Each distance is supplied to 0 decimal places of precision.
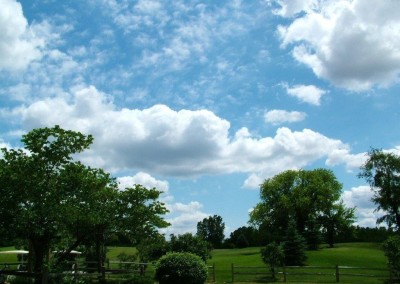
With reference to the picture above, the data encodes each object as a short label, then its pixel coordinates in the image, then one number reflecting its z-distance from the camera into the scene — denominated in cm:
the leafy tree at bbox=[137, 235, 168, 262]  3690
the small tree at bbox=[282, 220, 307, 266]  4450
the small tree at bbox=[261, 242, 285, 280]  3546
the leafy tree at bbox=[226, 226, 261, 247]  9250
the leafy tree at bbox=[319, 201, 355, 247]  6331
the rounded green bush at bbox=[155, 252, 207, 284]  2336
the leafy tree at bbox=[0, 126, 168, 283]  1994
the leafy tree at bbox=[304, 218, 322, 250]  5869
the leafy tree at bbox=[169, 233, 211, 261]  3547
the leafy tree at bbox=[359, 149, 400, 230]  4941
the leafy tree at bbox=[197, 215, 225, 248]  12269
